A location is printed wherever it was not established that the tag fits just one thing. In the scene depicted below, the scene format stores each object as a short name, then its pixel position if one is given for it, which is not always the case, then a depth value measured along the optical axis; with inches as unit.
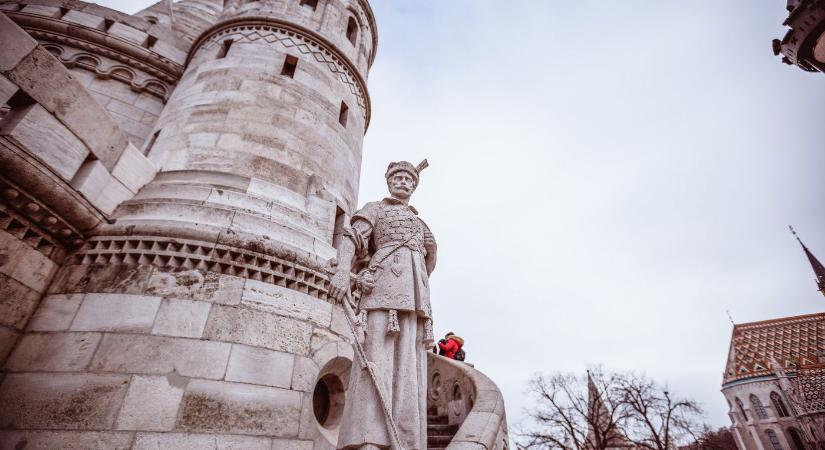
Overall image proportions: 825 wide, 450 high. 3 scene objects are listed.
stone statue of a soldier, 116.5
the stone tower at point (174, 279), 156.5
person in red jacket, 313.6
